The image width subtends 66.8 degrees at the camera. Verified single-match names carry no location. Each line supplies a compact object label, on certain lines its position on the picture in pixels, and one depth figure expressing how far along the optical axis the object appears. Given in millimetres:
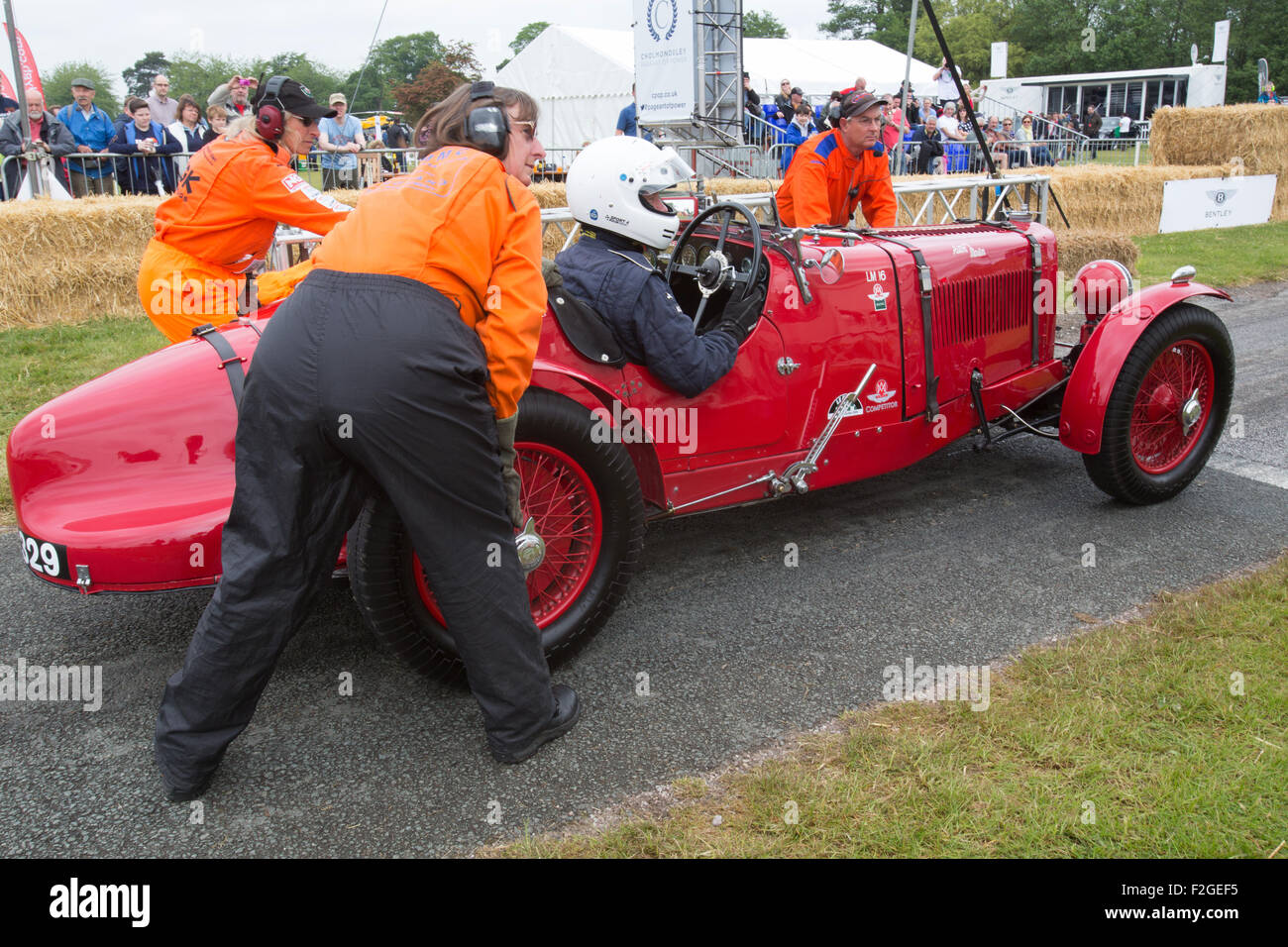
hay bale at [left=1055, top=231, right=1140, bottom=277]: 10719
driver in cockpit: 3449
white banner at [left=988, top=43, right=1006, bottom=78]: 30531
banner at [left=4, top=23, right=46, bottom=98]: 11047
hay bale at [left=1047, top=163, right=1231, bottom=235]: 15016
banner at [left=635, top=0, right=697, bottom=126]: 15242
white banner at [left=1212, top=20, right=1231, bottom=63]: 29641
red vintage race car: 2973
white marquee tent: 21875
